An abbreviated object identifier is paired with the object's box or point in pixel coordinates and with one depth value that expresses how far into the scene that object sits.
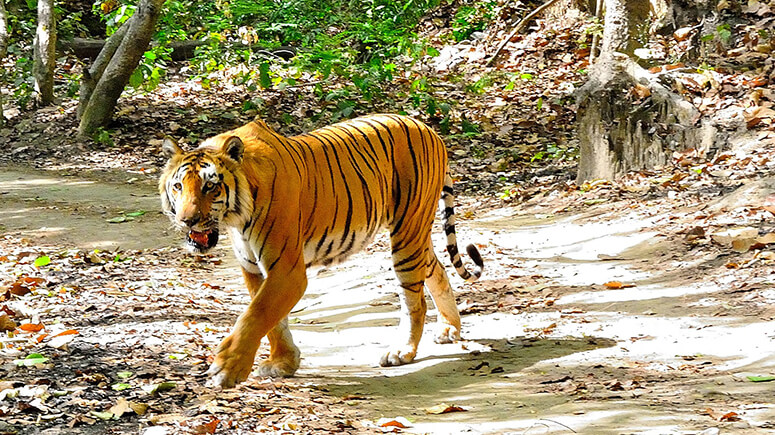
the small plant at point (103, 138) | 23.81
